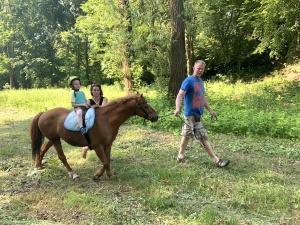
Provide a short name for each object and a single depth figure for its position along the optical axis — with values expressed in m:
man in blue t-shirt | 5.26
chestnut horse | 4.84
